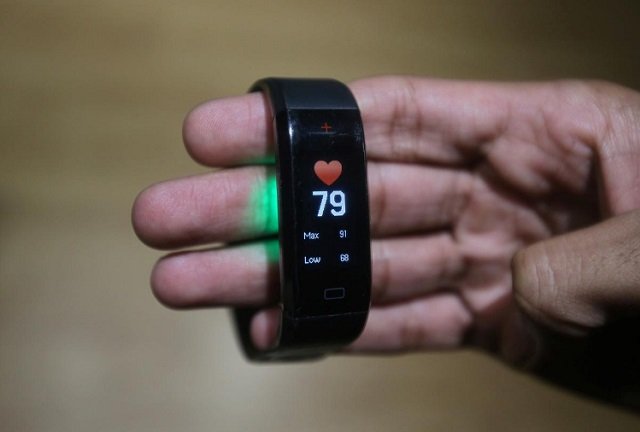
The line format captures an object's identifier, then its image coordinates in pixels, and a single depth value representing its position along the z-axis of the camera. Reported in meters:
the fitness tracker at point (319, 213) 0.19
